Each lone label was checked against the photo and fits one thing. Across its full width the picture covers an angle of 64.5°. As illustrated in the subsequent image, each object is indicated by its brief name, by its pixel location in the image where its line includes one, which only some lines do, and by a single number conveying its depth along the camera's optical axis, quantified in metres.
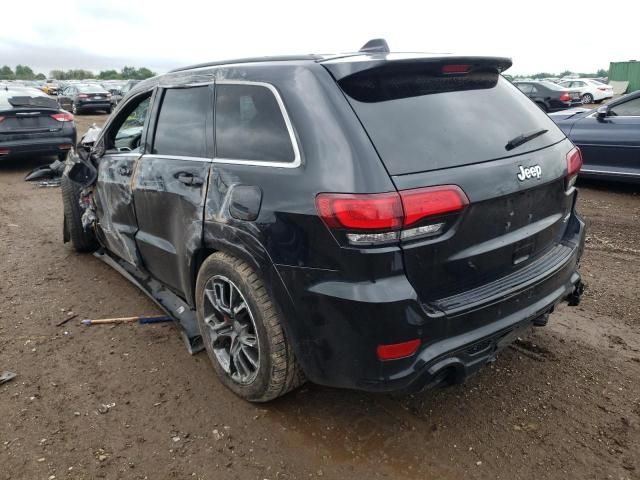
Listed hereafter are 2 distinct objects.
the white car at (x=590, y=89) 27.69
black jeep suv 2.08
